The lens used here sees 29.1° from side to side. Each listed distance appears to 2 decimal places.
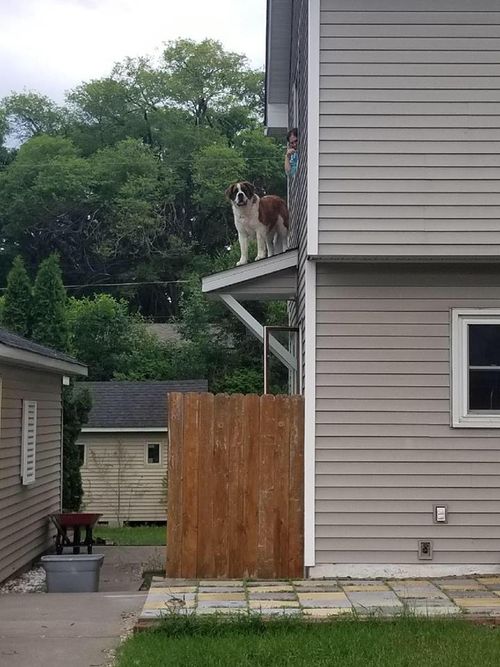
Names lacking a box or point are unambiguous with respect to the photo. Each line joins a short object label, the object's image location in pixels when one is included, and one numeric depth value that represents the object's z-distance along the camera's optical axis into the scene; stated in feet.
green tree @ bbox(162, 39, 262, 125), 167.02
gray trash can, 31.27
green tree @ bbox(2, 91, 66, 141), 175.63
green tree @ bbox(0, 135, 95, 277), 147.74
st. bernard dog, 36.32
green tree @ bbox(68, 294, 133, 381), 118.01
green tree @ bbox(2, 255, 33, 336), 66.85
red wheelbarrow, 40.70
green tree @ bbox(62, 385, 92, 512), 59.11
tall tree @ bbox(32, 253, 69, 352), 66.23
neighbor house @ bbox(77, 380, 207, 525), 79.05
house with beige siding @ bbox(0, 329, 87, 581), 34.50
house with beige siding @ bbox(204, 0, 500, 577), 27.94
